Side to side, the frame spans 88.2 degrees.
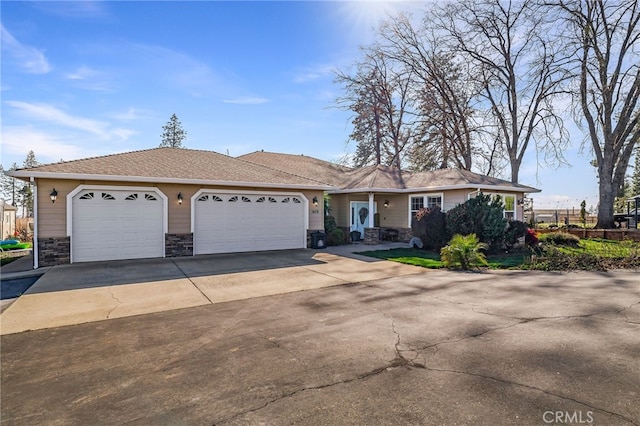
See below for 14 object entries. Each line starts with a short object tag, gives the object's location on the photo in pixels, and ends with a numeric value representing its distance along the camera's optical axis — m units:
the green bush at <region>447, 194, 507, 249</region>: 11.94
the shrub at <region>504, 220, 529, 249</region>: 12.41
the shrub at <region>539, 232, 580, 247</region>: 13.73
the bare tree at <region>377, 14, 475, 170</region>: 22.08
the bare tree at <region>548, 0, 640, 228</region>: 17.88
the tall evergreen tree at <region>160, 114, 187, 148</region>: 42.75
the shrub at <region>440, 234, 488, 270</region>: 9.49
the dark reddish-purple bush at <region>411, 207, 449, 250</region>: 13.06
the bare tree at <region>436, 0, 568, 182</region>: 19.77
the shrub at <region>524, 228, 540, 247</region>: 13.53
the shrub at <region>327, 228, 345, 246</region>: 15.31
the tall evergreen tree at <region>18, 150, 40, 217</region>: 37.20
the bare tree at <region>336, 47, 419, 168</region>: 24.72
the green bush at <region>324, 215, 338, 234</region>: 15.63
